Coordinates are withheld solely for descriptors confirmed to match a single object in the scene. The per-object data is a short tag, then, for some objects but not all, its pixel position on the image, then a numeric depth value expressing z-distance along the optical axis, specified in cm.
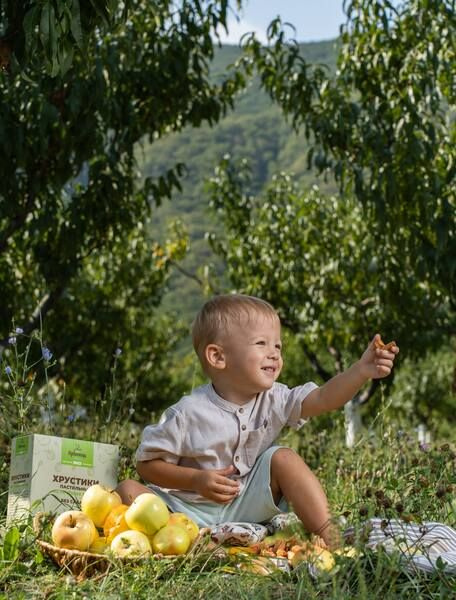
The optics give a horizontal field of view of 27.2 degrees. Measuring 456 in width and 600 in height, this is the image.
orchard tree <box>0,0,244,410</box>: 674
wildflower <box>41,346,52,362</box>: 398
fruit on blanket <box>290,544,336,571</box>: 241
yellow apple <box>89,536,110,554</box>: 296
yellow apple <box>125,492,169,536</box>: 287
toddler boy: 332
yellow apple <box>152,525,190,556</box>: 285
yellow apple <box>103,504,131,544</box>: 298
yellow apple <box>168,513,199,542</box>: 294
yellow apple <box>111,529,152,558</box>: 276
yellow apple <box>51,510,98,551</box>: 288
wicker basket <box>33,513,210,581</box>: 276
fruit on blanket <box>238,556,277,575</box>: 267
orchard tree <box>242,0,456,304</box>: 707
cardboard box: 337
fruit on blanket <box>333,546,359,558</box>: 235
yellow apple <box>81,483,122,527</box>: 310
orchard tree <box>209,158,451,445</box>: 1131
